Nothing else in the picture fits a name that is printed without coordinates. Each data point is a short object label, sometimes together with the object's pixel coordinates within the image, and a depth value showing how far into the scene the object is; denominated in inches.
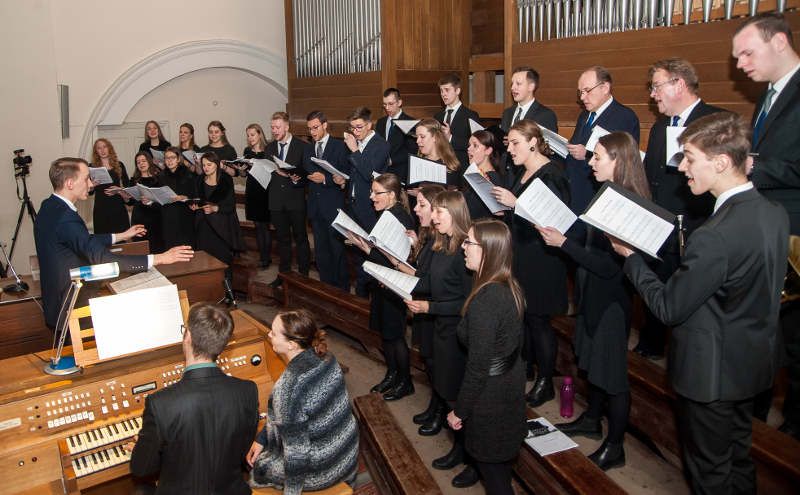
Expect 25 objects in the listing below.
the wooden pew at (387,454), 122.5
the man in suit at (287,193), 240.5
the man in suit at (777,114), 114.3
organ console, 107.5
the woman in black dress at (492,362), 104.7
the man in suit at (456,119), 221.1
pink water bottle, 150.0
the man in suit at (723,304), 88.0
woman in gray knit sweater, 102.3
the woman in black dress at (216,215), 251.7
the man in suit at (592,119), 167.4
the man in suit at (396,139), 236.7
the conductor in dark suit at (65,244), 140.8
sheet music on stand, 117.6
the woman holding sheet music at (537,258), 145.9
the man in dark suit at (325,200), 227.6
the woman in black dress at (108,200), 267.3
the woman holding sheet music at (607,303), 115.6
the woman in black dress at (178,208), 260.2
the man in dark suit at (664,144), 141.8
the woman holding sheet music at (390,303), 161.0
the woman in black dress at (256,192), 261.6
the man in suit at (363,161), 209.8
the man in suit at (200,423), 93.6
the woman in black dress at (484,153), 170.0
